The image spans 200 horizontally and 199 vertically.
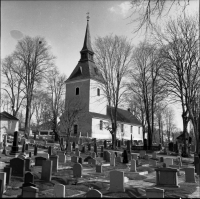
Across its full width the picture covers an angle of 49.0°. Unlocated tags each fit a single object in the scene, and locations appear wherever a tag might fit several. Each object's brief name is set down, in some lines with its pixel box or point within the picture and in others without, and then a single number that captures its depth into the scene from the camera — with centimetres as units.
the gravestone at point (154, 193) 553
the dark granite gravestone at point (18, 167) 886
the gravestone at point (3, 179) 637
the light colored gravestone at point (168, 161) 1339
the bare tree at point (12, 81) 2738
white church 3466
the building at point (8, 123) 2952
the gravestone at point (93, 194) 495
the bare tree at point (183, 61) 1579
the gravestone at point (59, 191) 578
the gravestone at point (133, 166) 1140
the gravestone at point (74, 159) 1367
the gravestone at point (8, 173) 748
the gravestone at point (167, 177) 834
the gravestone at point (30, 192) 470
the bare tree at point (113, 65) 2347
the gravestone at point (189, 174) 959
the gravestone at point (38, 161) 1124
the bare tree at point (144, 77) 2264
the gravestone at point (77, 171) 941
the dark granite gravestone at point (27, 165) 988
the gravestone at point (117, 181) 731
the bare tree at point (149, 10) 499
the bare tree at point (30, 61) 2648
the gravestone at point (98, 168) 1082
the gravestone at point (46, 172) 841
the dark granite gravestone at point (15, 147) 1611
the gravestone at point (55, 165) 1061
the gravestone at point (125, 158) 1443
